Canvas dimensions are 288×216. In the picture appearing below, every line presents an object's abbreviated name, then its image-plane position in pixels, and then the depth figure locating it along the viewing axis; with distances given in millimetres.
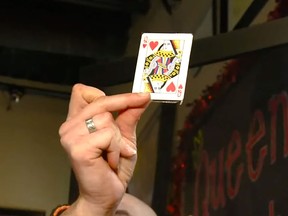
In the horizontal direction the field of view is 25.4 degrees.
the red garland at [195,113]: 1730
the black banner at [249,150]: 1481
